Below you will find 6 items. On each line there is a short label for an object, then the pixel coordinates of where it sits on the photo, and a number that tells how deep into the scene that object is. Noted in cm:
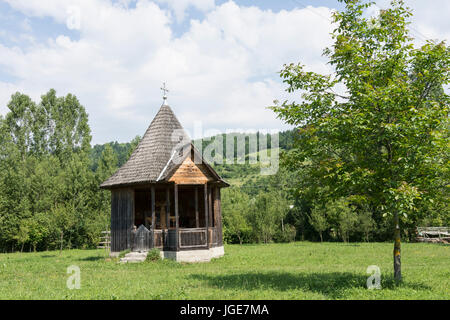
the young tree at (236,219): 4122
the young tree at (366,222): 3644
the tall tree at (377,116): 976
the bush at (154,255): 1952
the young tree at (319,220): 3906
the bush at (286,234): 4144
